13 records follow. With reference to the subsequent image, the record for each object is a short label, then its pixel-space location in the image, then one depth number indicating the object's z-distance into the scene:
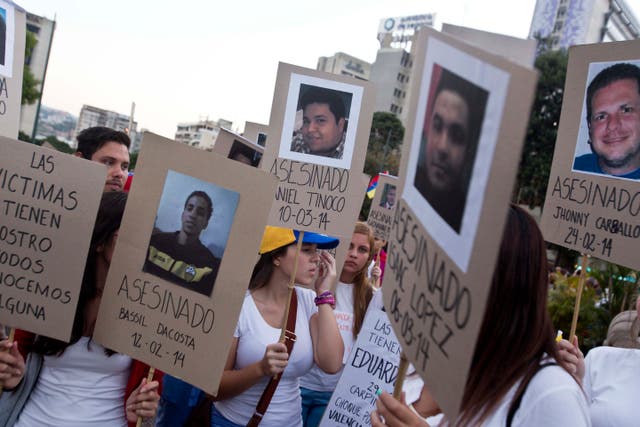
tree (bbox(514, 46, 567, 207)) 28.77
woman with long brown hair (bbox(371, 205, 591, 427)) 1.50
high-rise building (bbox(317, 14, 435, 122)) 80.00
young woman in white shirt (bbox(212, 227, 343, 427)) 2.68
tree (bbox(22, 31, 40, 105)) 41.44
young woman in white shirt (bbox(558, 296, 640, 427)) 2.24
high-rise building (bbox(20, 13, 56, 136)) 63.06
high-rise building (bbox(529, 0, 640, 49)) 68.19
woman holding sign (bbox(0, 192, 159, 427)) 2.29
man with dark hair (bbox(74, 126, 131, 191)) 4.11
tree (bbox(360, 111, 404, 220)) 45.50
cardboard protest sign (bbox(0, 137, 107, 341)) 2.17
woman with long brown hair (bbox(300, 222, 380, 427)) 3.53
